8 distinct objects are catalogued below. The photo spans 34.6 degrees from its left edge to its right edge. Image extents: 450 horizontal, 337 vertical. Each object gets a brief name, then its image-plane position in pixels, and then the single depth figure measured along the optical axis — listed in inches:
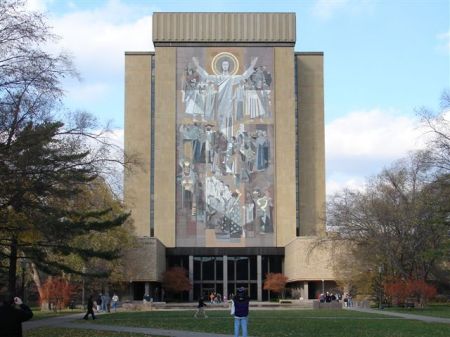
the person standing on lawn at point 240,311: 855.1
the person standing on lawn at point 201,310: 1607.5
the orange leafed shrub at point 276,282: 3796.8
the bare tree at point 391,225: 2335.1
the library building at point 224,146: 3927.2
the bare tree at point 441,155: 1728.6
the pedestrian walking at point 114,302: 2443.4
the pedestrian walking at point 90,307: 1573.2
